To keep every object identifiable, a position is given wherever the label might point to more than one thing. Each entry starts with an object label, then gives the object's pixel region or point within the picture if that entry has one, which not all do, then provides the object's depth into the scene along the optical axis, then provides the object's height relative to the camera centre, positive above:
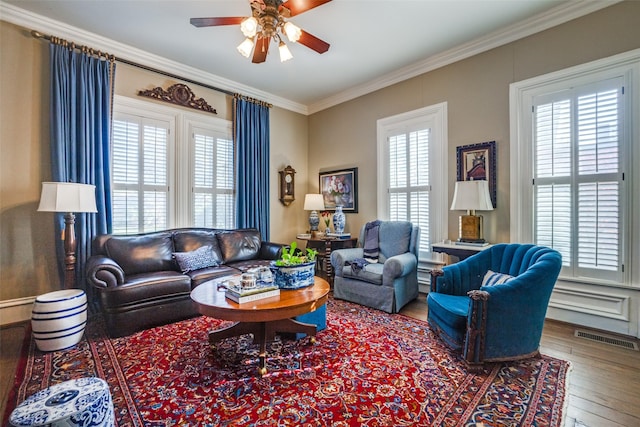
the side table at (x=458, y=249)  3.12 -0.47
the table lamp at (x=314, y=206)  4.80 +0.03
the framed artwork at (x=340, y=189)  4.86 +0.32
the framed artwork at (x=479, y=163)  3.39 +0.52
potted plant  2.34 -0.51
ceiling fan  2.18 +1.46
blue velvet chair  2.03 -0.79
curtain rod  3.05 +1.79
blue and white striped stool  2.37 -0.91
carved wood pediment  3.83 +1.52
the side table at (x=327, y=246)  4.20 -0.59
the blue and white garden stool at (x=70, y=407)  1.24 -0.87
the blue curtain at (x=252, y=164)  4.59 +0.71
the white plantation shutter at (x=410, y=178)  4.02 +0.40
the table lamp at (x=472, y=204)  3.14 +0.03
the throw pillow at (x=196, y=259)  3.40 -0.60
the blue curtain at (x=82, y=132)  3.08 +0.85
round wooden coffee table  1.93 -0.68
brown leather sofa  2.70 -0.67
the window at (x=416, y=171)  3.86 +0.50
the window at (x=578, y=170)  2.66 +0.35
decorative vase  4.64 -0.21
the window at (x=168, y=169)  3.63 +0.54
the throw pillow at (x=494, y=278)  2.29 -0.58
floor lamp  2.69 +0.05
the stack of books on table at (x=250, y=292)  2.07 -0.61
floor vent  2.45 -1.16
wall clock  5.22 +0.42
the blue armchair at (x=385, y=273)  3.25 -0.76
